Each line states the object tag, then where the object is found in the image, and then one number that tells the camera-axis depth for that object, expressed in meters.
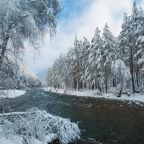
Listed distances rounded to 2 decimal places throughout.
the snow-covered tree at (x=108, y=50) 29.05
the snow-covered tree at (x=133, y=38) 23.10
